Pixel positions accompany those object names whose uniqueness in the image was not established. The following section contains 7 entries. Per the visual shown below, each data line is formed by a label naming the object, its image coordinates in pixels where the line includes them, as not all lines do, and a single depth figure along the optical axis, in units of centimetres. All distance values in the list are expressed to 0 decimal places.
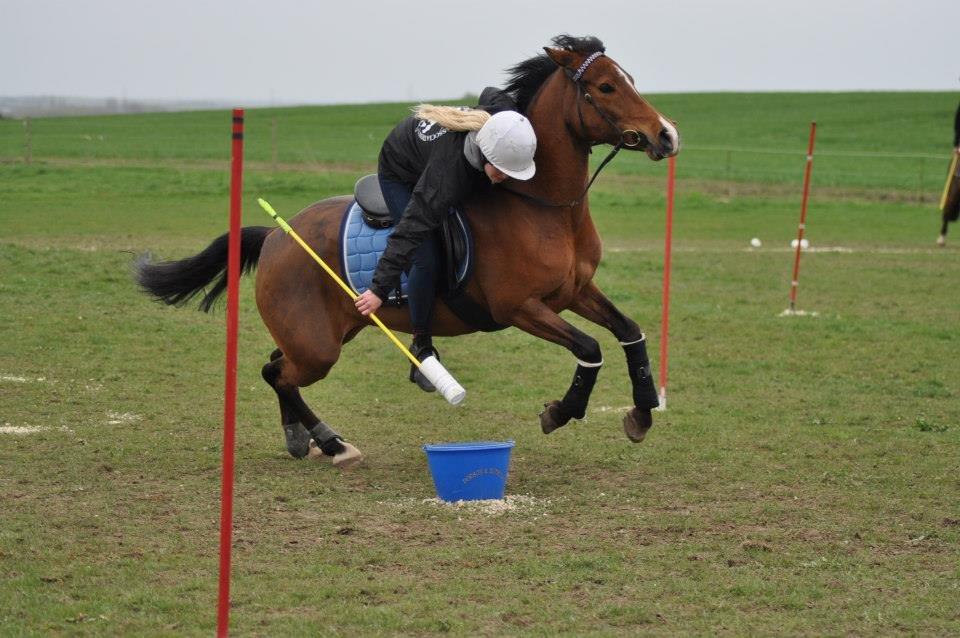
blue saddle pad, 1577
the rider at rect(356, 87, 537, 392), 1407
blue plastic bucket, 1425
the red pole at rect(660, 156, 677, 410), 2002
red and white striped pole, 2825
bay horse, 1452
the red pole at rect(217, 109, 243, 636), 968
